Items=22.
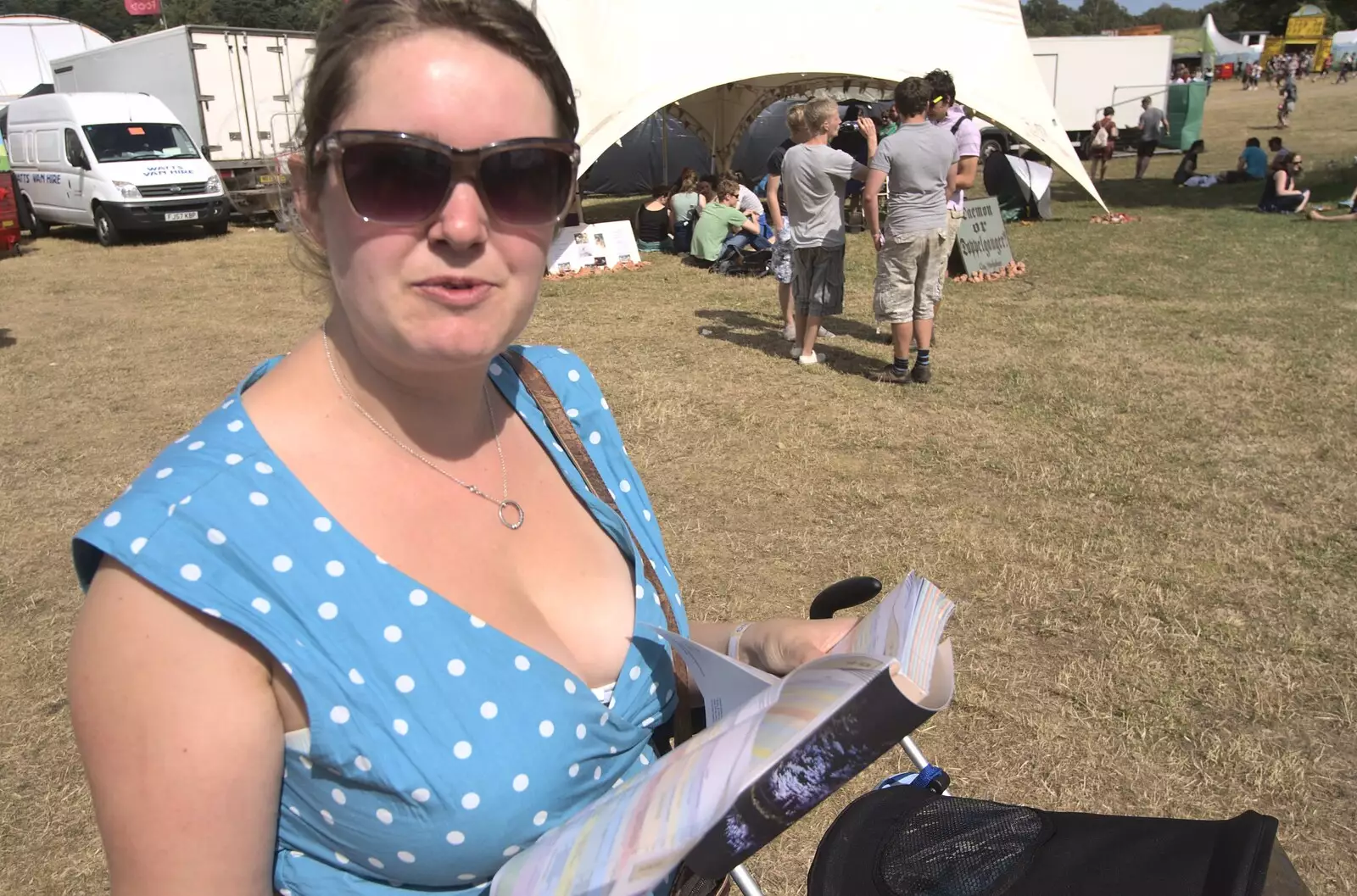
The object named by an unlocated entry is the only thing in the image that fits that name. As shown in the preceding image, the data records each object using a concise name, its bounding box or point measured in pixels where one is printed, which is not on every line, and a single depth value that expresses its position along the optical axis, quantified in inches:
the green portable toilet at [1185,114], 956.6
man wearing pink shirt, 273.3
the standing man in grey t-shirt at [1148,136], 802.8
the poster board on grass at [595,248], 464.1
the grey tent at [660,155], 770.8
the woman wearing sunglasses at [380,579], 37.3
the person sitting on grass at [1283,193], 570.3
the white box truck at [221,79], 624.4
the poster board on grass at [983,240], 420.2
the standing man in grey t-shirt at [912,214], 257.8
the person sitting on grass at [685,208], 509.7
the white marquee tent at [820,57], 456.4
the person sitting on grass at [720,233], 462.9
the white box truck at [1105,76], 999.0
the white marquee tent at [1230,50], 2005.4
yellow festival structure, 1885.7
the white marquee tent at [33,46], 939.3
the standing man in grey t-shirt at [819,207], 279.3
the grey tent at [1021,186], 573.3
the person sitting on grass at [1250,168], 734.5
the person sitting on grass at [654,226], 524.4
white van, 574.6
